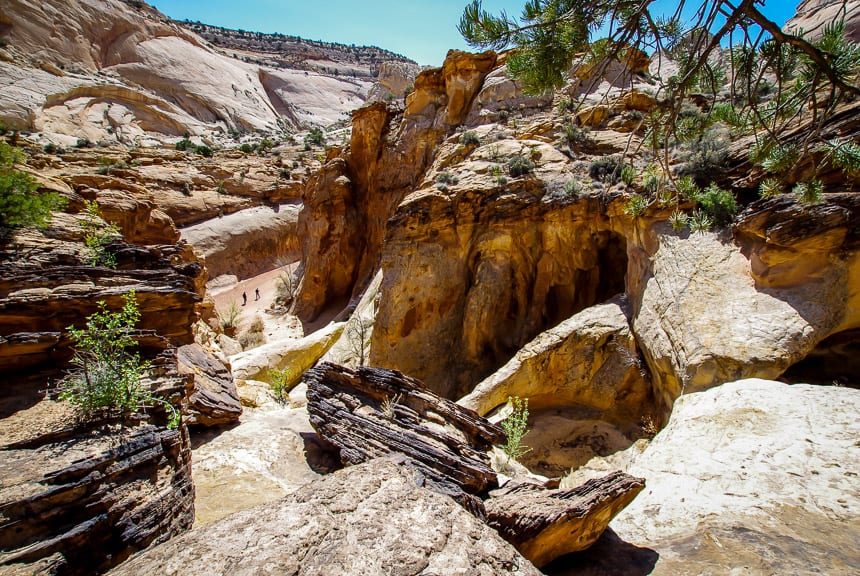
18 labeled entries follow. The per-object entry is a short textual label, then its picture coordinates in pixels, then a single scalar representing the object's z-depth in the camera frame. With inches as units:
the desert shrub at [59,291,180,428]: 132.3
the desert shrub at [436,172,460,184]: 470.3
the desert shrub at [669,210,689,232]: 175.6
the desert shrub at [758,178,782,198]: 157.4
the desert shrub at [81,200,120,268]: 195.2
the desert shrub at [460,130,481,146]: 537.3
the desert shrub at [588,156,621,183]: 402.3
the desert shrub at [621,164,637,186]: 346.0
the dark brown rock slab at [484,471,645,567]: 134.8
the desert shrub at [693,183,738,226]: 280.4
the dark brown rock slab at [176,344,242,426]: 205.5
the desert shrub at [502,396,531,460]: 241.6
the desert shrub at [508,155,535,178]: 440.1
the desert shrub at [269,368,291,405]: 339.6
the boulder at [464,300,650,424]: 302.2
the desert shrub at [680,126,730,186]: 318.0
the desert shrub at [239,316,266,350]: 673.0
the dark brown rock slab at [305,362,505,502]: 162.2
